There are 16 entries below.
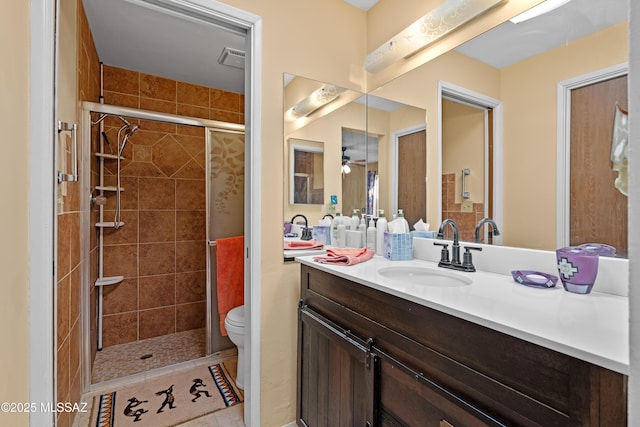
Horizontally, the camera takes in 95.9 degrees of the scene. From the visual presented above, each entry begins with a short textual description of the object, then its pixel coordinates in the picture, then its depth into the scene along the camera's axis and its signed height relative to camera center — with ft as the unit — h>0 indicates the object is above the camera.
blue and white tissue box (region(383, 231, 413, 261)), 5.02 -0.60
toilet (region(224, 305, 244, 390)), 6.40 -2.75
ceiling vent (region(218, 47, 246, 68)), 7.35 +4.10
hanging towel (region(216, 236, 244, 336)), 7.36 -1.61
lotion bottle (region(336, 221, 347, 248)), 6.22 -0.50
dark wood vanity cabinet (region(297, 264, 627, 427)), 1.88 -1.41
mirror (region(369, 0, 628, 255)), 3.19 +1.53
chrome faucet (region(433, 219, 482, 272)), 4.04 -0.65
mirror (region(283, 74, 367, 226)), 5.45 +1.38
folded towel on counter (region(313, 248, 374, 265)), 4.58 -0.73
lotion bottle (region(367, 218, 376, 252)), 5.77 -0.52
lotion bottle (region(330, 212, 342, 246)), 6.24 -0.35
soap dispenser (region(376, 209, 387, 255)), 5.53 -0.41
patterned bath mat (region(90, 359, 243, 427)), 5.44 -3.90
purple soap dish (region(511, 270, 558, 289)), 3.17 -0.75
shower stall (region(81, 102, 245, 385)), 7.73 -0.49
